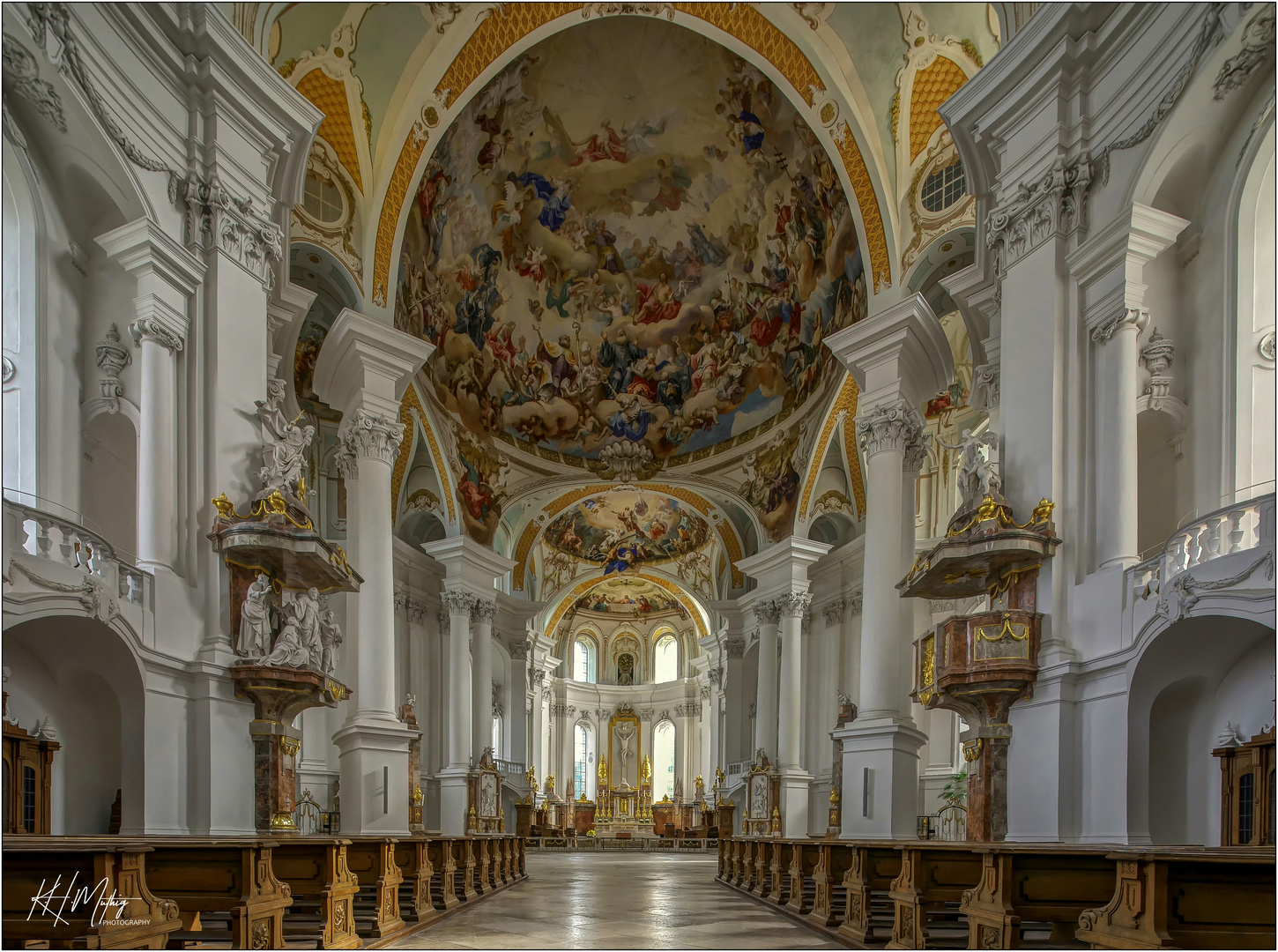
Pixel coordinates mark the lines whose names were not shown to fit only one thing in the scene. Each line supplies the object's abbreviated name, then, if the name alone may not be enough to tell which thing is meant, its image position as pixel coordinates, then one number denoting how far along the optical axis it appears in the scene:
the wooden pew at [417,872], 10.70
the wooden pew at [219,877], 6.95
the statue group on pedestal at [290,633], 11.26
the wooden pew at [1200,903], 5.41
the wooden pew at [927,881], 8.00
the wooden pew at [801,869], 11.91
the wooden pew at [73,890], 5.46
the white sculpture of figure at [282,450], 11.70
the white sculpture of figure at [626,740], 42.59
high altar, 39.66
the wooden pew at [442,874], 11.92
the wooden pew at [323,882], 7.97
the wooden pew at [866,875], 9.17
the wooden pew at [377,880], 9.18
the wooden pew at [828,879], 10.33
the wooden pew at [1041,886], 6.87
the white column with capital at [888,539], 15.65
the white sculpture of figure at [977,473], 11.42
